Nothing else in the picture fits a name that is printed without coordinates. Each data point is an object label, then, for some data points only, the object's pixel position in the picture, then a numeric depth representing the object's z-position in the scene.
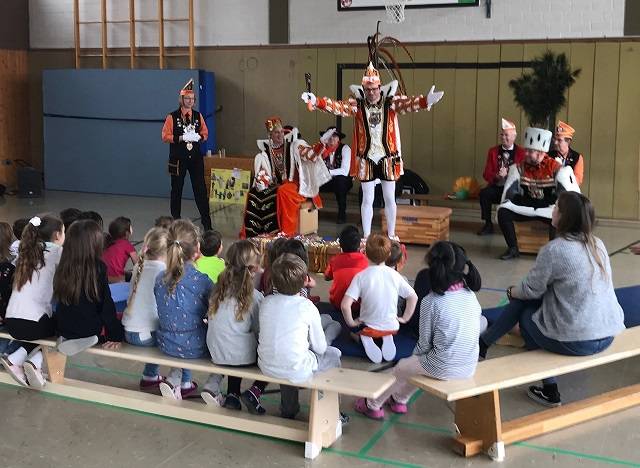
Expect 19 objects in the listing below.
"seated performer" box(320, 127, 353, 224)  8.66
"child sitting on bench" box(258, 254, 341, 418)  3.33
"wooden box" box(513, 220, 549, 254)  7.17
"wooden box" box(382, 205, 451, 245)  7.61
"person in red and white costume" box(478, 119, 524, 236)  8.09
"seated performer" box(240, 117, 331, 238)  7.50
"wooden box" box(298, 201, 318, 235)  7.61
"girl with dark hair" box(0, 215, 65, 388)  3.85
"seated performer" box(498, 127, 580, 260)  6.95
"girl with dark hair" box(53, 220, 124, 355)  3.67
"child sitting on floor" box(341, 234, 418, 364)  3.98
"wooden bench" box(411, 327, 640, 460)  3.26
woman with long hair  3.56
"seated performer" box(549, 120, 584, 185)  7.27
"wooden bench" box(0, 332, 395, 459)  3.30
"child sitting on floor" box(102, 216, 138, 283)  5.09
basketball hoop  9.30
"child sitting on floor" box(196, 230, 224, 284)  4.53
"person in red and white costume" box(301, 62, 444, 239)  6.96
